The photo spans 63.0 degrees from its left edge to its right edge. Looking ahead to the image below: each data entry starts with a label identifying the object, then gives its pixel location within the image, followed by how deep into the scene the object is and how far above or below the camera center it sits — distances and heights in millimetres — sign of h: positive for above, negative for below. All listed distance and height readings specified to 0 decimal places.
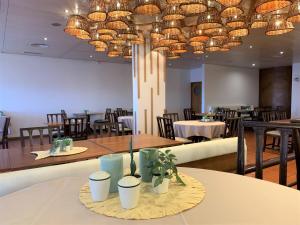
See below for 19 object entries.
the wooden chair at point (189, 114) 9602 -503
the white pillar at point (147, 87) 5242 +328
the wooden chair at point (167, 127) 4594 -494
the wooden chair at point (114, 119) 6543 -476
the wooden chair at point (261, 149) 1527 -321
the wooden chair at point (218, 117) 6945 -448
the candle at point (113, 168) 1168 -315
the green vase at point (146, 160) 1246 -304
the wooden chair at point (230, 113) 7030 -370
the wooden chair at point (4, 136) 4988 -676
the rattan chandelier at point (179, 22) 2938 +1116
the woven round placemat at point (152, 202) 975 -440
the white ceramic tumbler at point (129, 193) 1011 -379
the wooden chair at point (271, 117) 6288 -421
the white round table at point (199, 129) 4934 -566
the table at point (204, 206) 917 -441
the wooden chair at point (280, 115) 6629 -408
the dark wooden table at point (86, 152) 2058 -489
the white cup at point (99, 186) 1082 -372
